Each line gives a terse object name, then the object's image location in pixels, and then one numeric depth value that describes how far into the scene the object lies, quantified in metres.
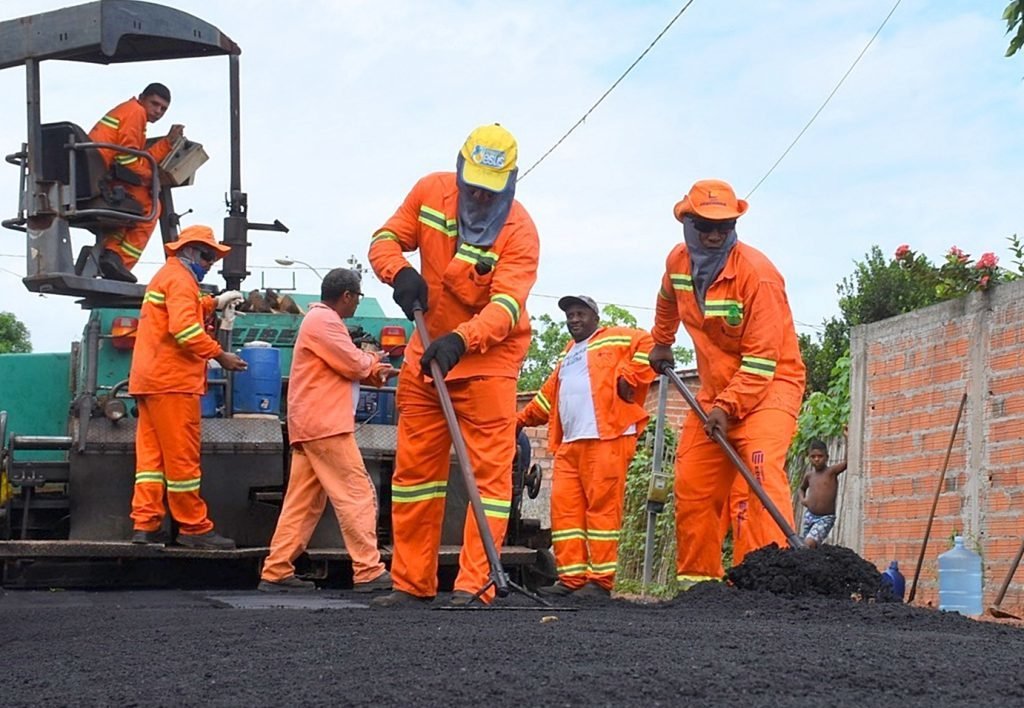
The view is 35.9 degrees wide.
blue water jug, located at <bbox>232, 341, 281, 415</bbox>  8.73
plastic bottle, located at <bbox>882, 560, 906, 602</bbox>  8.90
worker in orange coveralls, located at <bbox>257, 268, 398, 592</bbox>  7.84
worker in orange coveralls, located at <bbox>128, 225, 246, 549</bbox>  8.01
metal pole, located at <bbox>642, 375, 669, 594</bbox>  9.82
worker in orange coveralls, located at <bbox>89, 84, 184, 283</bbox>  8.41
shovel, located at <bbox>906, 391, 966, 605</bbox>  8.94
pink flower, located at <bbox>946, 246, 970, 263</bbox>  9.23
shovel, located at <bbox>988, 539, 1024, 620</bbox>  7.84
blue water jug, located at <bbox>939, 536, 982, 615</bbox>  8.52
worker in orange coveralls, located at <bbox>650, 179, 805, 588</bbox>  6.81
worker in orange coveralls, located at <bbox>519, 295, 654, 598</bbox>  8.24
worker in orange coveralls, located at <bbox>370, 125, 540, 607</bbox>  6.43
